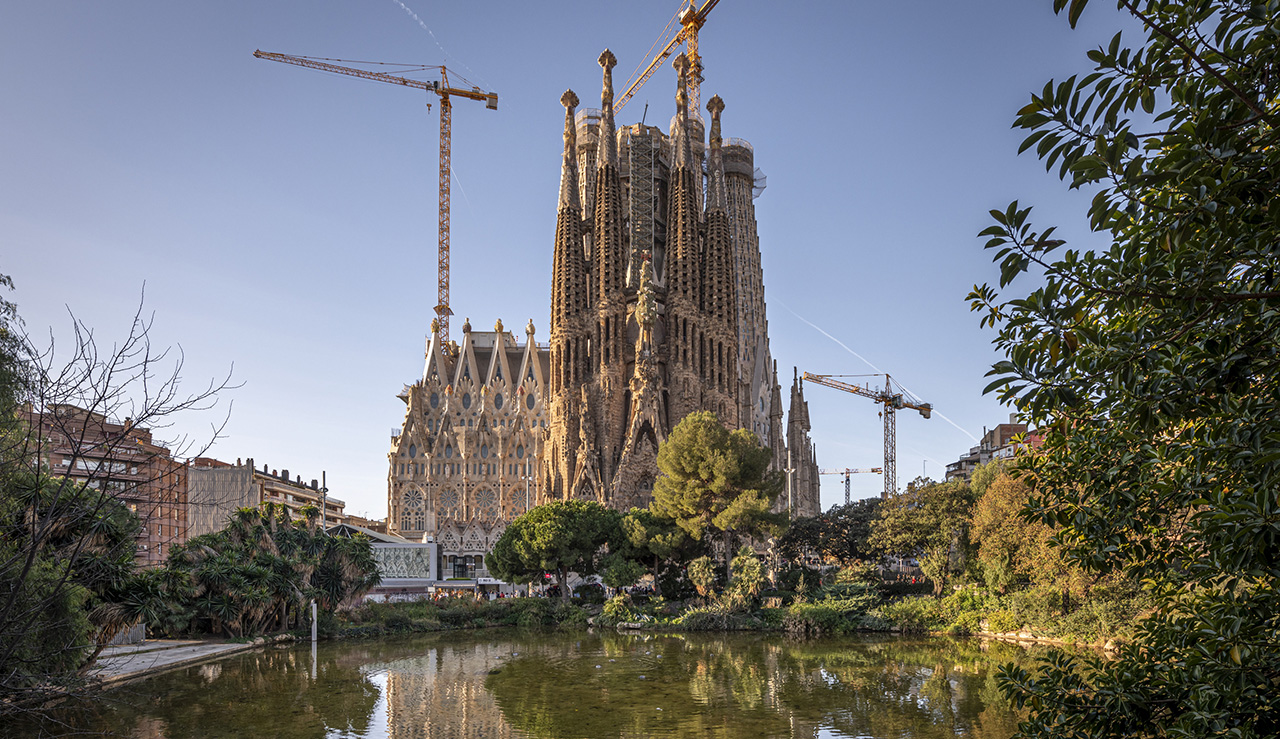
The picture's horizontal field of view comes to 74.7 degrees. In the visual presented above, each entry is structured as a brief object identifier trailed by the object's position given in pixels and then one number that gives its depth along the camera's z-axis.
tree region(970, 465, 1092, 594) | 24.98
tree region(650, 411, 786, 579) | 37.50
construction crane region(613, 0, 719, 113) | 85.25
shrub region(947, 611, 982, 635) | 30.00
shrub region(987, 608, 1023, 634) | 28.12
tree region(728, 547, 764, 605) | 34.06
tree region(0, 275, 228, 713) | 7.48
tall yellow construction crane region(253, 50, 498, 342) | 91.00
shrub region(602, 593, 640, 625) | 35.38
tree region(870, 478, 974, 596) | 34.06
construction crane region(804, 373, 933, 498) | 115.81
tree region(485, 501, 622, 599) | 37.16
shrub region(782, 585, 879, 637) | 31.62
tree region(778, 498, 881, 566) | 43.62
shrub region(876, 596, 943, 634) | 31.45
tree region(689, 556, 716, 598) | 35.56
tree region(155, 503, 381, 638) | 26.18
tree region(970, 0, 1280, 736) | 4.07
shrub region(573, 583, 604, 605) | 40.41
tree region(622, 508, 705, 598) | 37.41
